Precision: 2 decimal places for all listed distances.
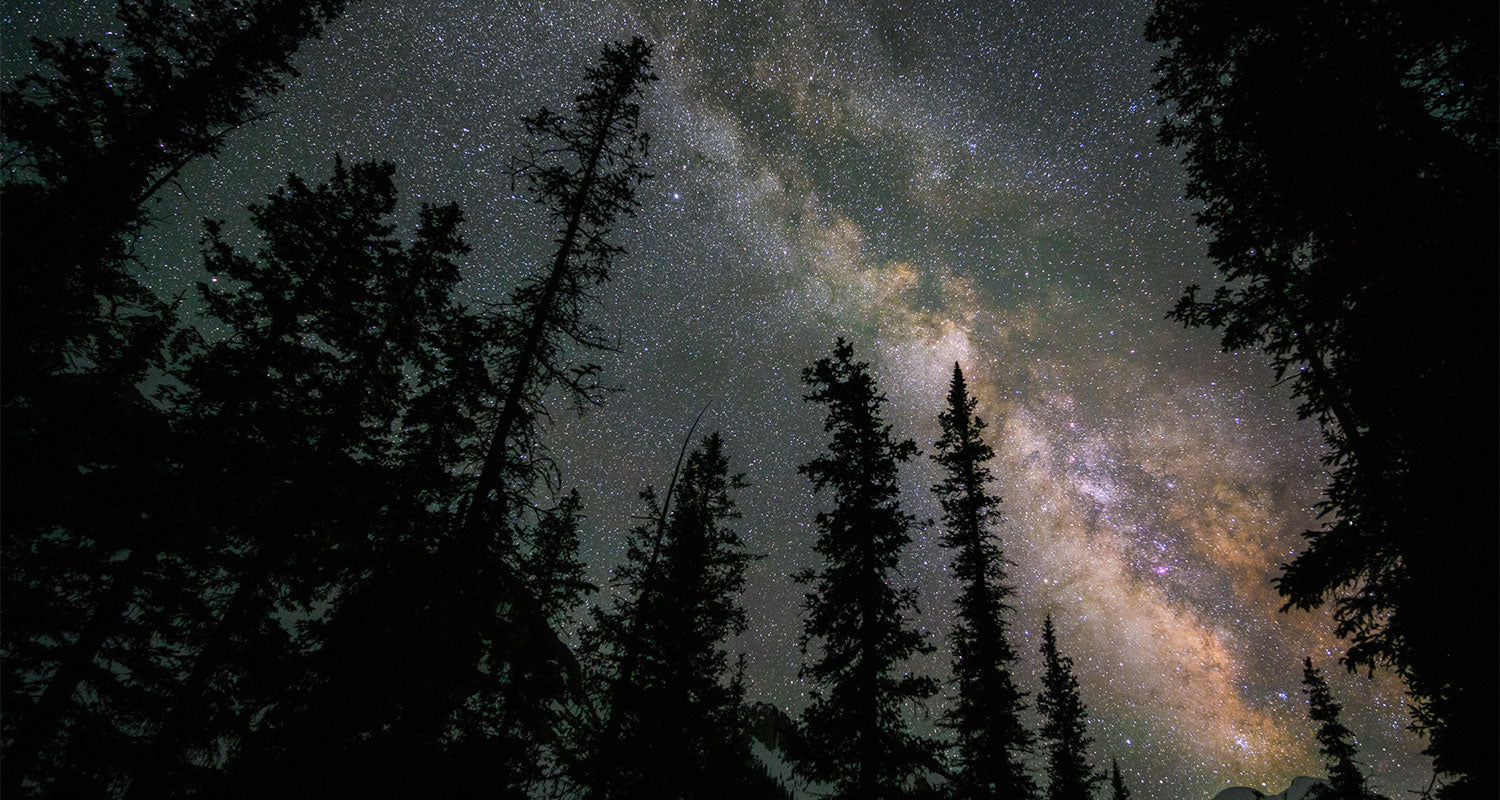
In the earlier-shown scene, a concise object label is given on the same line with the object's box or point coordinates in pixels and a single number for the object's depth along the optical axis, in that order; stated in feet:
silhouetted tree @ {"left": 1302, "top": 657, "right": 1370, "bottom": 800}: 79.66
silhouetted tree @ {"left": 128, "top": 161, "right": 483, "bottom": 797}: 30.40
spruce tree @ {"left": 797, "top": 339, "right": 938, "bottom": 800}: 37.29
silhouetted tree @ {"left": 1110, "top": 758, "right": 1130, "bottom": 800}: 107.24
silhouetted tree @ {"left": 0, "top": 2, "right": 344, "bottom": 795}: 22.31
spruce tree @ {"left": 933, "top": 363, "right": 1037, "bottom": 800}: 47.16
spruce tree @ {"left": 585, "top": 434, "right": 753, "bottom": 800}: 42.55
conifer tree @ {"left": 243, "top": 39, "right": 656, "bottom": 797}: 25.04
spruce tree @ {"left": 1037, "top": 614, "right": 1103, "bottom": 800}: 78.69
